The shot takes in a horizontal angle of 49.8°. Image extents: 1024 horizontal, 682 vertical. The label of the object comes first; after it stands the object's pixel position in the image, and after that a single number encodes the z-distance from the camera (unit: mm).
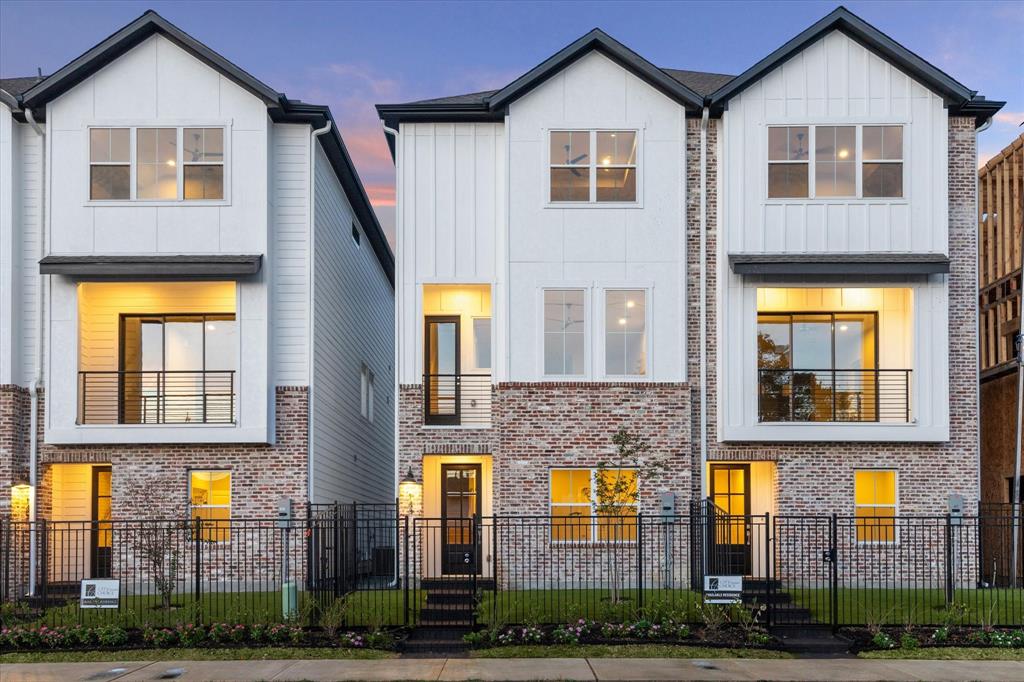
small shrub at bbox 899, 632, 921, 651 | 15633
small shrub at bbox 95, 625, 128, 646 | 15938
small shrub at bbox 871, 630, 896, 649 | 15695
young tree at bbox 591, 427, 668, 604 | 20516
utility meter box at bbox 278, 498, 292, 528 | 19062
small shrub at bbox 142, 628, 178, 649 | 15844
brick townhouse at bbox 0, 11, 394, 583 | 21359
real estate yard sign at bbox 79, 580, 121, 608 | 16406
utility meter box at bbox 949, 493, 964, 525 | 18891
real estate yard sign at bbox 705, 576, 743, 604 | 16078
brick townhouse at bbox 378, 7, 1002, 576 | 21328
